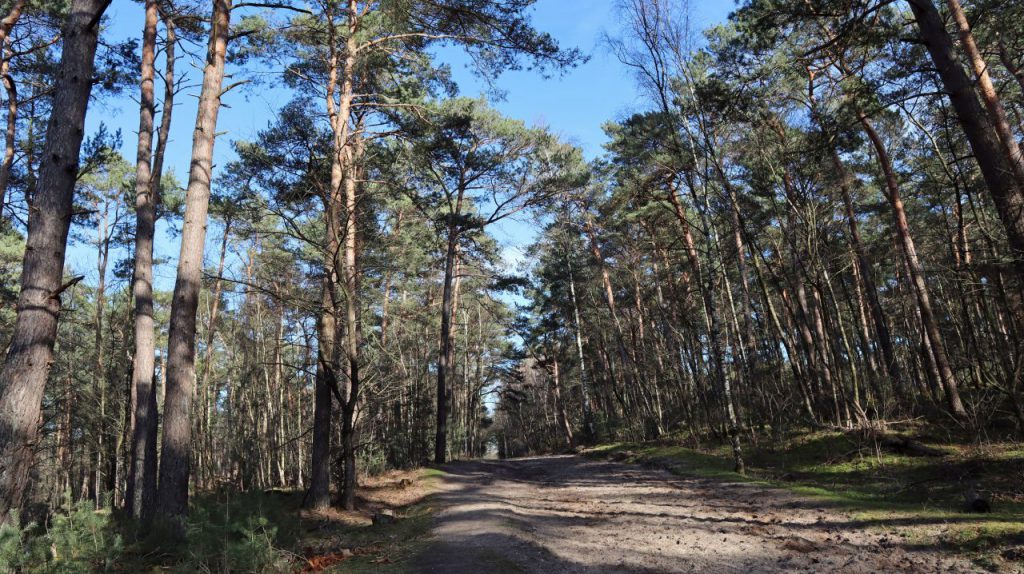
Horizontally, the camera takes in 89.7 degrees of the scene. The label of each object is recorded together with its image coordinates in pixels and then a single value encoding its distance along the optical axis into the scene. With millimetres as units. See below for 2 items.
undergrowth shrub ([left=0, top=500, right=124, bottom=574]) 3543
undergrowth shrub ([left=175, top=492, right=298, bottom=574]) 4012
